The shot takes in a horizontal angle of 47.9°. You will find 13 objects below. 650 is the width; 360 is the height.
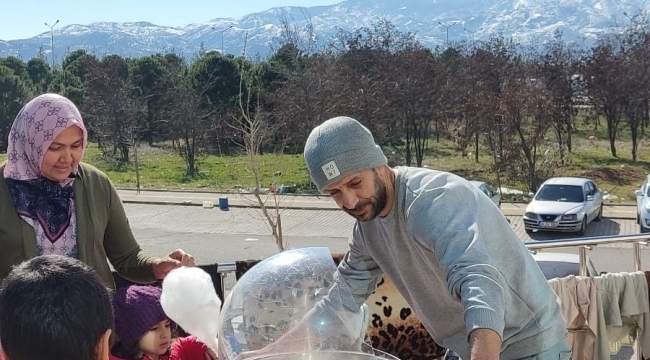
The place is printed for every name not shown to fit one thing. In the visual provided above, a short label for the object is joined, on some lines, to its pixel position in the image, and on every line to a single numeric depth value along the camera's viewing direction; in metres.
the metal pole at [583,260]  5.07
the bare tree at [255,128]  12.60
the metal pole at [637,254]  4.98
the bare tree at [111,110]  30.67
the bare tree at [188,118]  29.33
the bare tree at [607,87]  29.22
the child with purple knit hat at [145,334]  3.26
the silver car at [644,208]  16.27
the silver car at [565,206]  17.30
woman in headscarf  2.96
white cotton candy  2.75
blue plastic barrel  22.63
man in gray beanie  2.22
